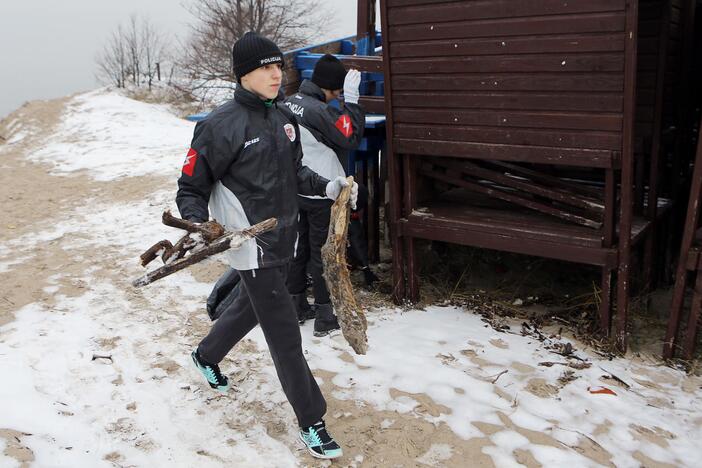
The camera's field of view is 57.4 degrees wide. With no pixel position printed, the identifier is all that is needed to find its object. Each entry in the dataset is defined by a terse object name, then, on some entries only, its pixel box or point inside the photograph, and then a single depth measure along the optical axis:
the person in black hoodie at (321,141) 4.41
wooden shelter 3.87
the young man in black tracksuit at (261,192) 2.89
